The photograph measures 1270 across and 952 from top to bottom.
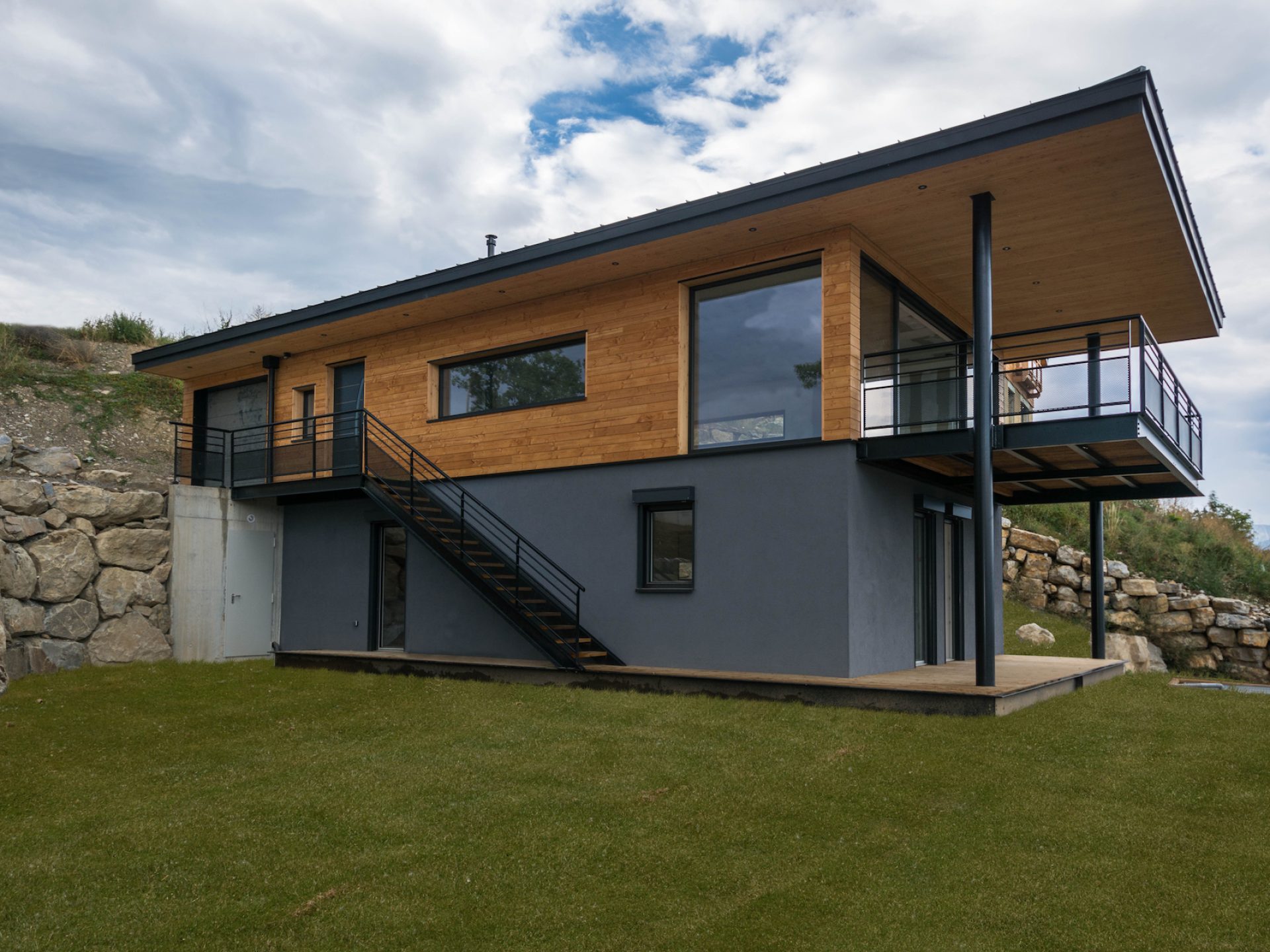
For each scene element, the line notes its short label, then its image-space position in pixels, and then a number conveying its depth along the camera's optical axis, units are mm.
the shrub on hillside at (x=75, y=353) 23205
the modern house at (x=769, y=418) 10000
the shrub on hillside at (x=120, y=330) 25328
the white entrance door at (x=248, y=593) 15312
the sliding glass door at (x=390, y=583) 14867
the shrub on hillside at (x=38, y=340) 22969
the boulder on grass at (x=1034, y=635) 16422
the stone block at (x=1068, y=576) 18109
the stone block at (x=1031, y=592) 18250
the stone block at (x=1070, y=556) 18234
